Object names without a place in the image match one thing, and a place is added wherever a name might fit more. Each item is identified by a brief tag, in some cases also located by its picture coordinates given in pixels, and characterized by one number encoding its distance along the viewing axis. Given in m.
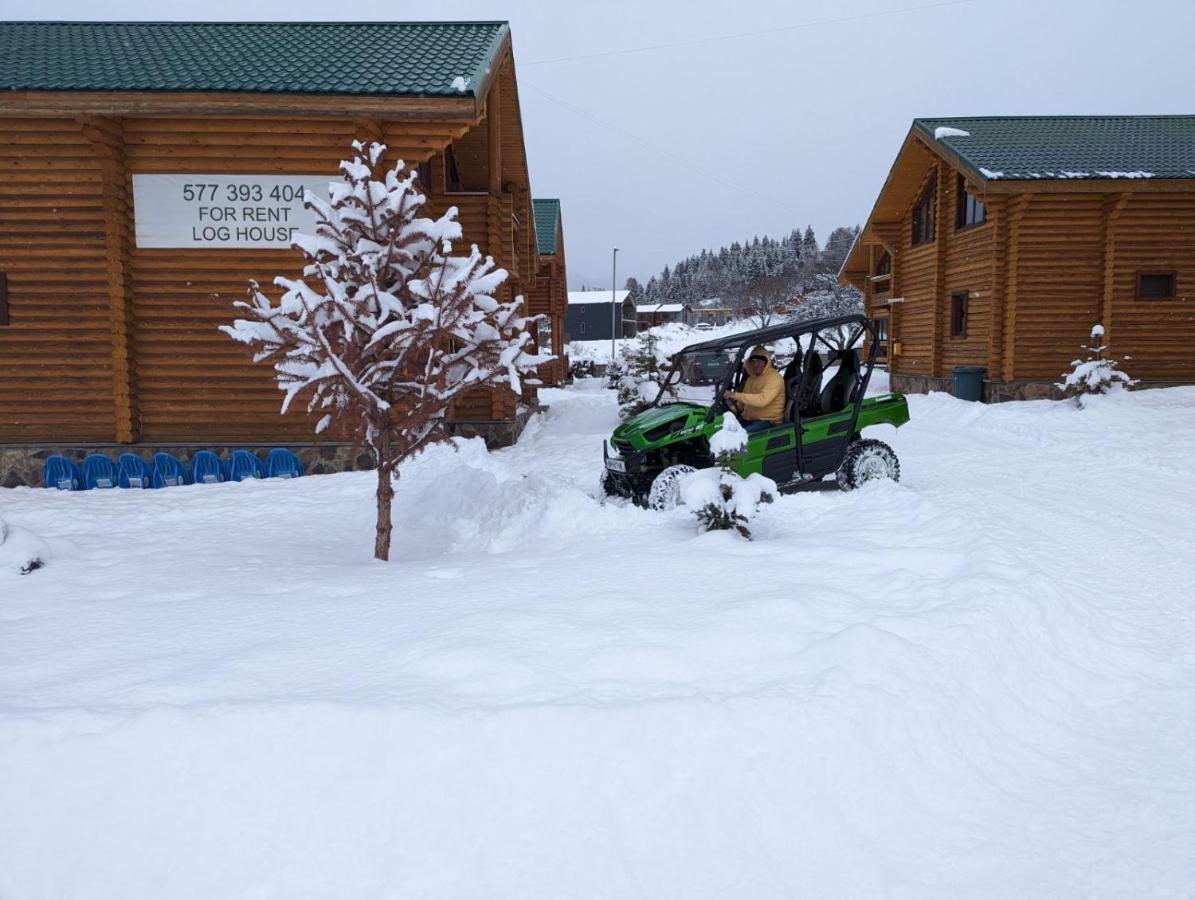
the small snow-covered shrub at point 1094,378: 14.80
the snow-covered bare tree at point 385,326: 5.50
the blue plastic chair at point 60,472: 10.19
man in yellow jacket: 7.61
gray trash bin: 17.25
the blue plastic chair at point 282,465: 10.32
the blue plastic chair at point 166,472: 10.15
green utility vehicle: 7.43
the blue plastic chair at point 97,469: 10.23
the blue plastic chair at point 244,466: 10.29
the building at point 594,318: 71.19
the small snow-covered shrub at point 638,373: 16.64
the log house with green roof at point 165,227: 9.93
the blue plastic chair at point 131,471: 10.11
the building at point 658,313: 75.31
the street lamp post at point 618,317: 69.25
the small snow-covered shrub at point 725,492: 5.79
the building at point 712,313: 82.81
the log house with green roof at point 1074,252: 15.95
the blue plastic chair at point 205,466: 10.25
